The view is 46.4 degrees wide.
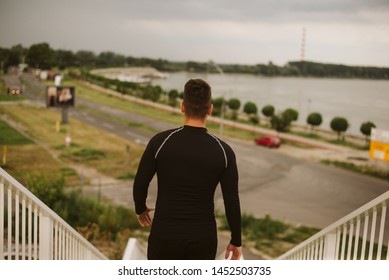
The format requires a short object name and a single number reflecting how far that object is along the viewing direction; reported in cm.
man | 199
